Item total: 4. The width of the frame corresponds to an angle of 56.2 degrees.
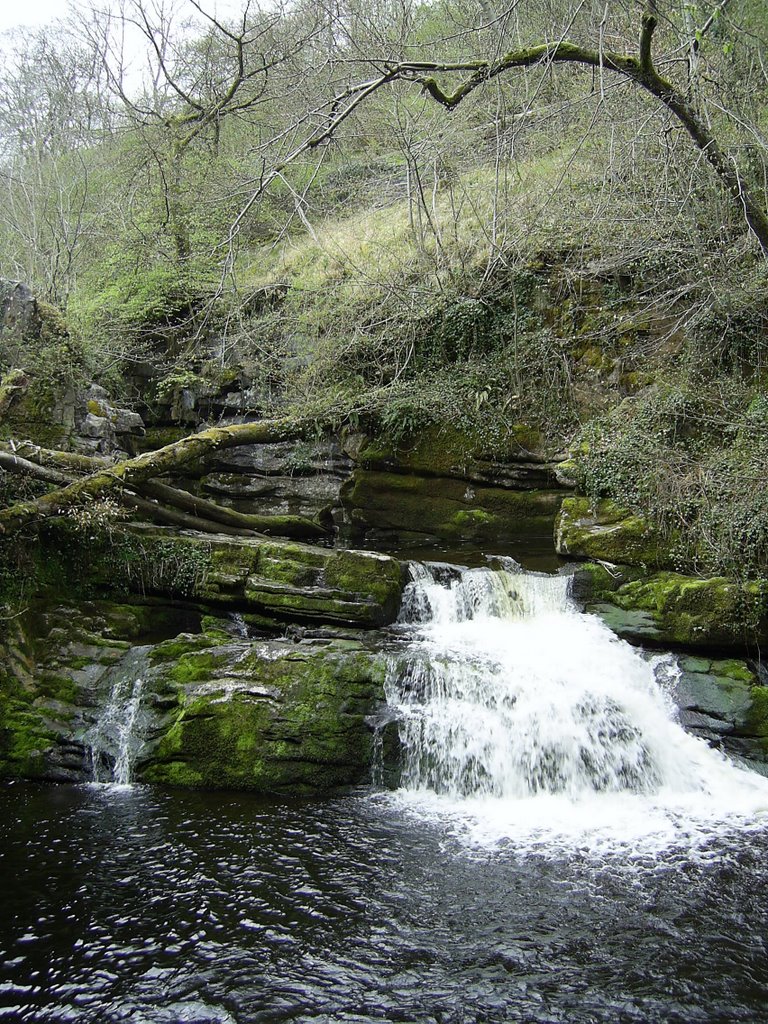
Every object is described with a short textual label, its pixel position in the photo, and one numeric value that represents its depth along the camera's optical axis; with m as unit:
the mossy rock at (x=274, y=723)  6.42
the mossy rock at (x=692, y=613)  7.25
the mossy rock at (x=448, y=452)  10.93
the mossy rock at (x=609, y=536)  8.23
